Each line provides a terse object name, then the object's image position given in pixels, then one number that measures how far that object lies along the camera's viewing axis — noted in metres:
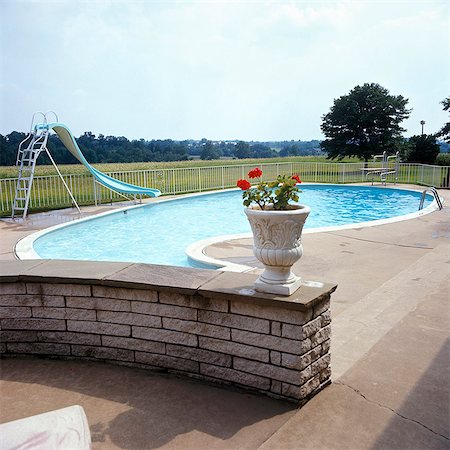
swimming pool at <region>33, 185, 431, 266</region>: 8.16
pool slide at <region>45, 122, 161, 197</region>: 10.80
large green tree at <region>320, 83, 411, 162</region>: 28.80
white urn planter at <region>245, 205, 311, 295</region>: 2.41
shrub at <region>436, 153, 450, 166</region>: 19.39
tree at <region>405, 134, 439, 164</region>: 23.56
